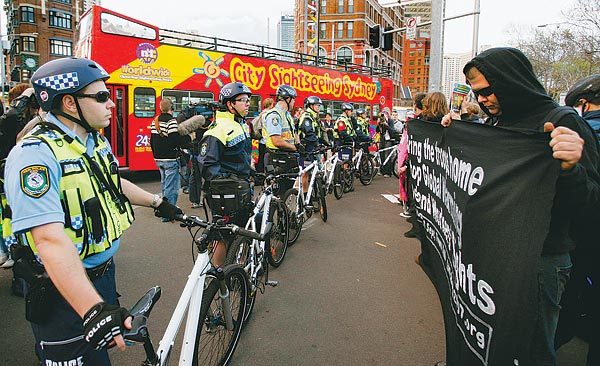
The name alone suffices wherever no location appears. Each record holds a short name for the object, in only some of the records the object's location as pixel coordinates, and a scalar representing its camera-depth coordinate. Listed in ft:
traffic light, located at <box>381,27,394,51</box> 55.06
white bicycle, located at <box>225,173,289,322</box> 12.37
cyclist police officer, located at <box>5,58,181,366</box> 5.43
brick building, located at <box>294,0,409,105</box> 226.17
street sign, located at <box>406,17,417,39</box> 53.01
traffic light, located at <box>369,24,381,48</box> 55.77
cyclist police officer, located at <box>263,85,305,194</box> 20.58
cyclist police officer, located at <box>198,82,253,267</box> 13.82
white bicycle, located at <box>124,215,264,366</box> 6.72
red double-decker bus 33.76
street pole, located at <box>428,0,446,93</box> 43.50
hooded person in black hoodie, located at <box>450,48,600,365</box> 6.21
